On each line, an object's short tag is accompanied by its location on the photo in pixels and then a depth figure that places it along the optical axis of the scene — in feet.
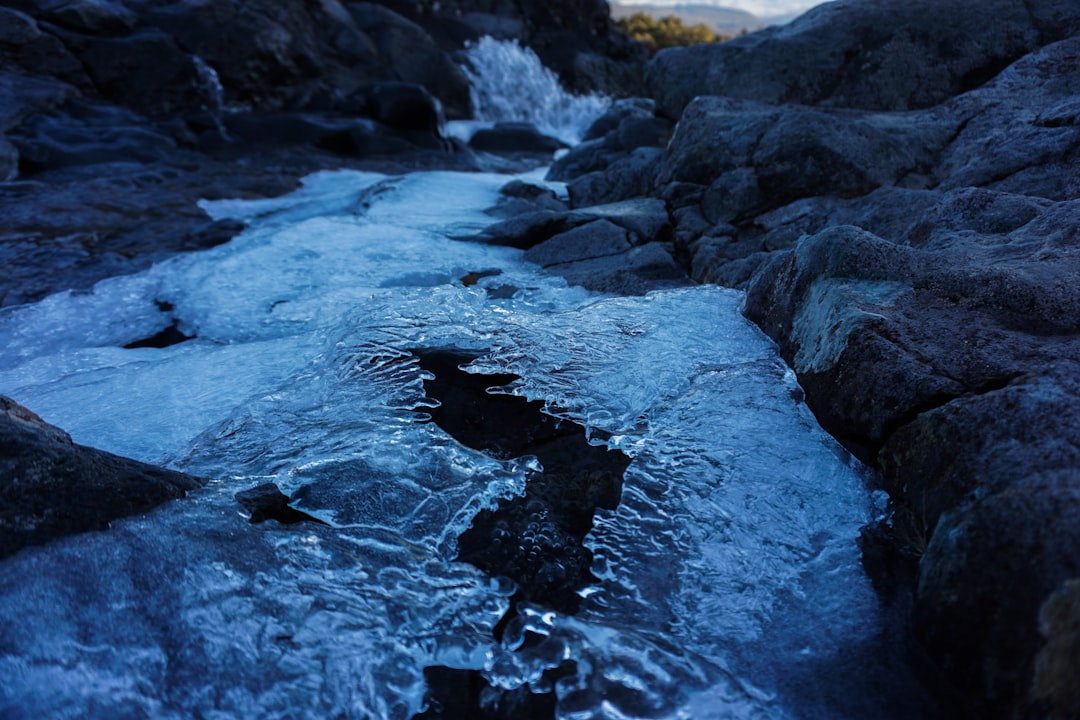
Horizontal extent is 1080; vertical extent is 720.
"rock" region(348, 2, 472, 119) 47.98
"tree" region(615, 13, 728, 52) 91.45
